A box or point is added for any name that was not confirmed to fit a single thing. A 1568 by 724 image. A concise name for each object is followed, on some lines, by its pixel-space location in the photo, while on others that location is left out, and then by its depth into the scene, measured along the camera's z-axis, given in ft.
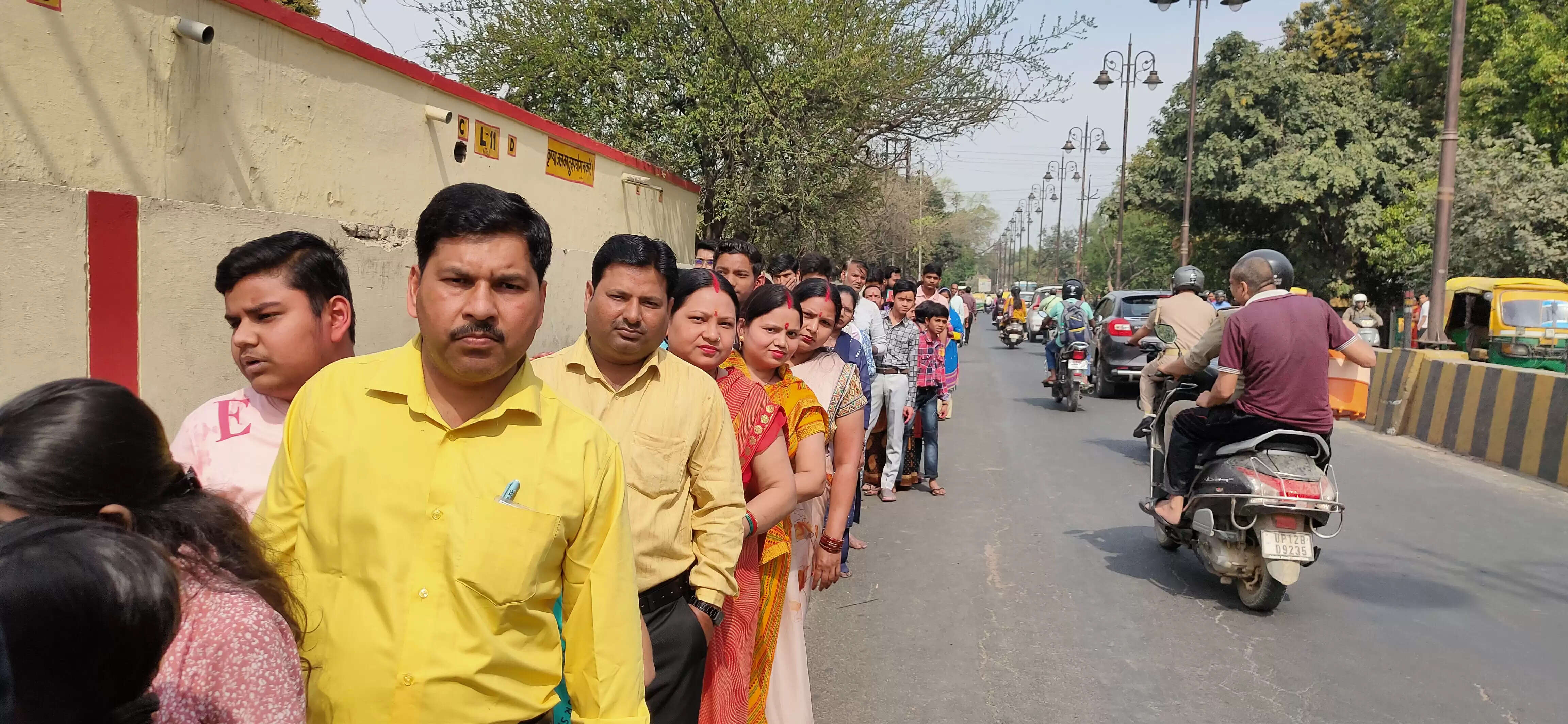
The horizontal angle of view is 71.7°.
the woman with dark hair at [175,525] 4.69
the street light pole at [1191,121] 83.92
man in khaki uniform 30.78
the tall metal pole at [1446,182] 42.50
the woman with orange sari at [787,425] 11.78
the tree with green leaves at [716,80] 45.27
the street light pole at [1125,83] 92.89
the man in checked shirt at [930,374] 29.19
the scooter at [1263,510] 17.94
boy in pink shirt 7.45
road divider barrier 31.32
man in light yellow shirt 9.02
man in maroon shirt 18.21
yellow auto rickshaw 59.62
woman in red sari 10.68
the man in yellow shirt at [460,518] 5.87
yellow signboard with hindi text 34.30
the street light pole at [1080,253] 161.89
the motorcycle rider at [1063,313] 47.75
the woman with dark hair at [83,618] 3.70
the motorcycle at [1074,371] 46.26
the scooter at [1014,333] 97.09
